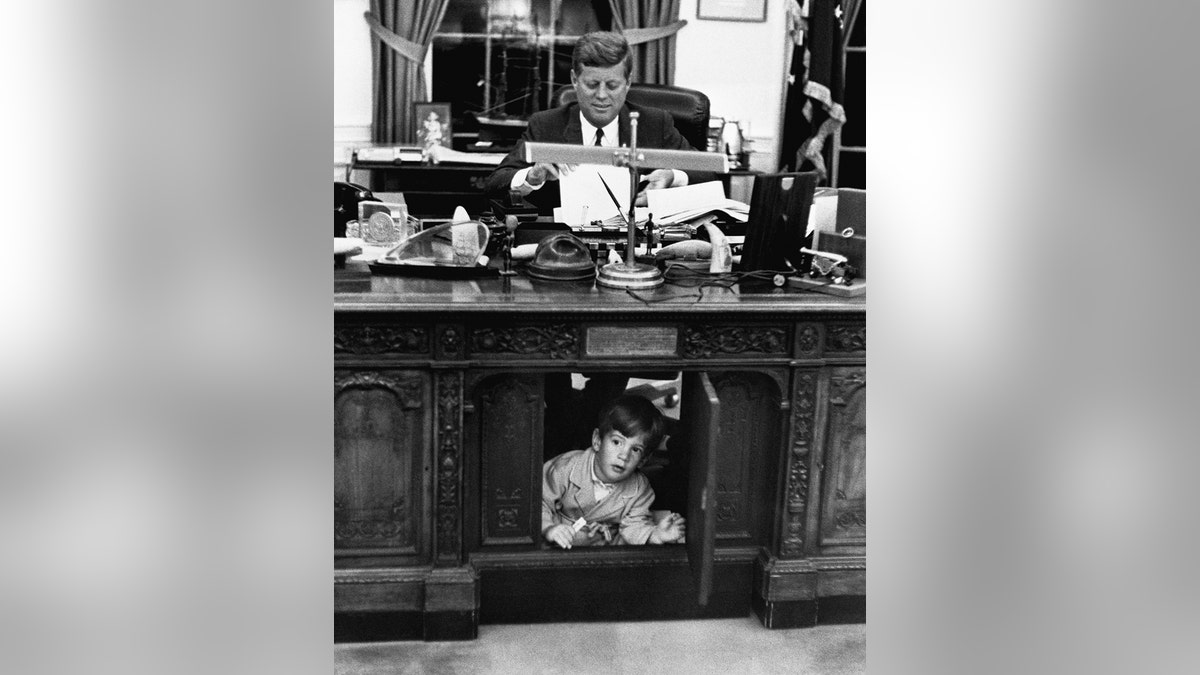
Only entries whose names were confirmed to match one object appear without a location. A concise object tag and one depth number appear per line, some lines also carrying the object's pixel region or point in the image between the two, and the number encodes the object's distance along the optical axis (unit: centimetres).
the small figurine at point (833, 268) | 282
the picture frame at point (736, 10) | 607
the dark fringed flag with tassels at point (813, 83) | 586
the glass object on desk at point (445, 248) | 281
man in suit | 342
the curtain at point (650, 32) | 600
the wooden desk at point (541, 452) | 259
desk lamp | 268
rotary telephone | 306
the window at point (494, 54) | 579
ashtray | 280
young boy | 276
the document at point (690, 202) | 327
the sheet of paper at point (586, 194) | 337
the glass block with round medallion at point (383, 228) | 306
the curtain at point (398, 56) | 570
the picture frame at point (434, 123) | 548
